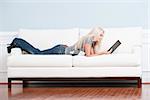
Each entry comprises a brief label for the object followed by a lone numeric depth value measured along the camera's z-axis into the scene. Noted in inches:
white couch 184.9
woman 196.9
